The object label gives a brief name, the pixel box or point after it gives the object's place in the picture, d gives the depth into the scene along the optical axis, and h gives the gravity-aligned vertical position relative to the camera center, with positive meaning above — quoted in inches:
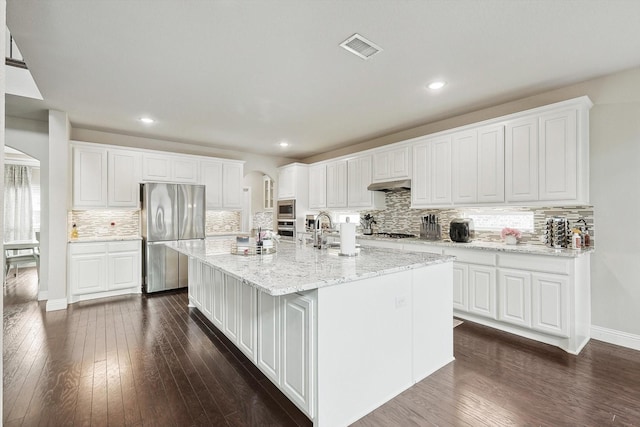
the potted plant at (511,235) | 140.2 -10.4
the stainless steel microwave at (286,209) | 259.3 +3.8
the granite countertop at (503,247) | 113.3 -14.9
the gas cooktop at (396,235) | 193.5 -14.6
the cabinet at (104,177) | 181.8 +22.8
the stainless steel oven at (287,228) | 260.4 -12.7
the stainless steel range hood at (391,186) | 182.5 +17.4
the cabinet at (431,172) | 162.4 +22.6
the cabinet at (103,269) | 174.6 -33.3
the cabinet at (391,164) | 183.9 +31.3
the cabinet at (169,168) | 204.4 +31.9
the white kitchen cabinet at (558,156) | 119.6 +23.0
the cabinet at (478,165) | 141.6 +23.3
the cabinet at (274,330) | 73.0 -34.8
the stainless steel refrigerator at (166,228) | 193.6 -9.4
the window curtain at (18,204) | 267.5 +8.9
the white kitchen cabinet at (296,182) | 259.3 +27.1
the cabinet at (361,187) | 208.2 +19.0
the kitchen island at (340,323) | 71.9 -30.7
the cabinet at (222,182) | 228.4 +24.2
